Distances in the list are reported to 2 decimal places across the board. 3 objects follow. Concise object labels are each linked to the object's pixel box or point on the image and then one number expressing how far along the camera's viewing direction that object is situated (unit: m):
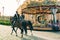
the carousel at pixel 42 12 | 10.07
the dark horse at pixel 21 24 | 7.00
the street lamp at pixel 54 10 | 10.00
